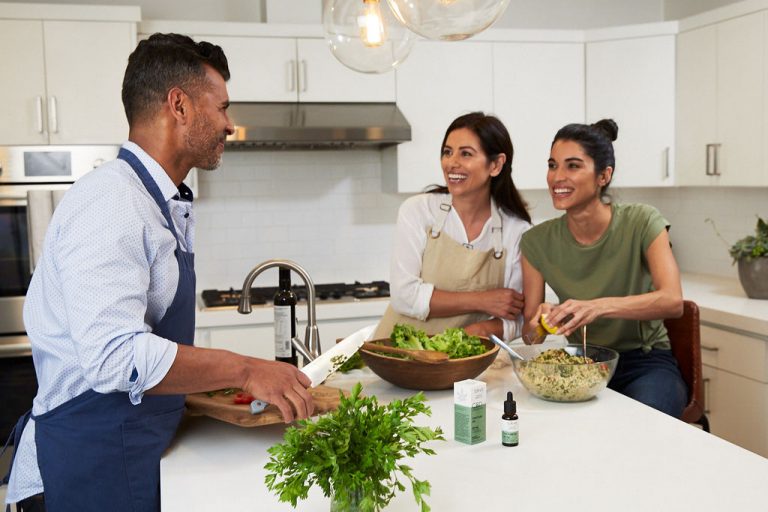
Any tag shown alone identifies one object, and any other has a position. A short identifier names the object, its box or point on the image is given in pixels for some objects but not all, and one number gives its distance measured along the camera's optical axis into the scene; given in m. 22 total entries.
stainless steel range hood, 4.02
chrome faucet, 2.16
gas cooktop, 4.13
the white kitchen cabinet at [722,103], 3.90
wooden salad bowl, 2.16
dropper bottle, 1.79
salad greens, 2.24
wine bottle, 2.30
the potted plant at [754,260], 3.75
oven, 3.80
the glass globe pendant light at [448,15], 1.52
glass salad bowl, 2.09
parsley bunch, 1.28
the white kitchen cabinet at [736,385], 3.47
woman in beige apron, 2.93
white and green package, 1.81
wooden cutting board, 1.83
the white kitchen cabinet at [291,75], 4.14
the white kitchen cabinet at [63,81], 3.82
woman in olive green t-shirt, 2.72
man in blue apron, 1.55
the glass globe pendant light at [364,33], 2.04
